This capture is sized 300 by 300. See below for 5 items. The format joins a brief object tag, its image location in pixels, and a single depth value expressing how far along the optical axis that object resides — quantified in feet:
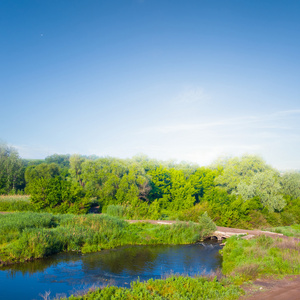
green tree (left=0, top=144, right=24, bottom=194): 185.88
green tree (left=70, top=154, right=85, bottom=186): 187.93
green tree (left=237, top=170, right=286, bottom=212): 116.78
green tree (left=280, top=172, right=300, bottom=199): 148.87
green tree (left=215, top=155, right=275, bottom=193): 160.45
